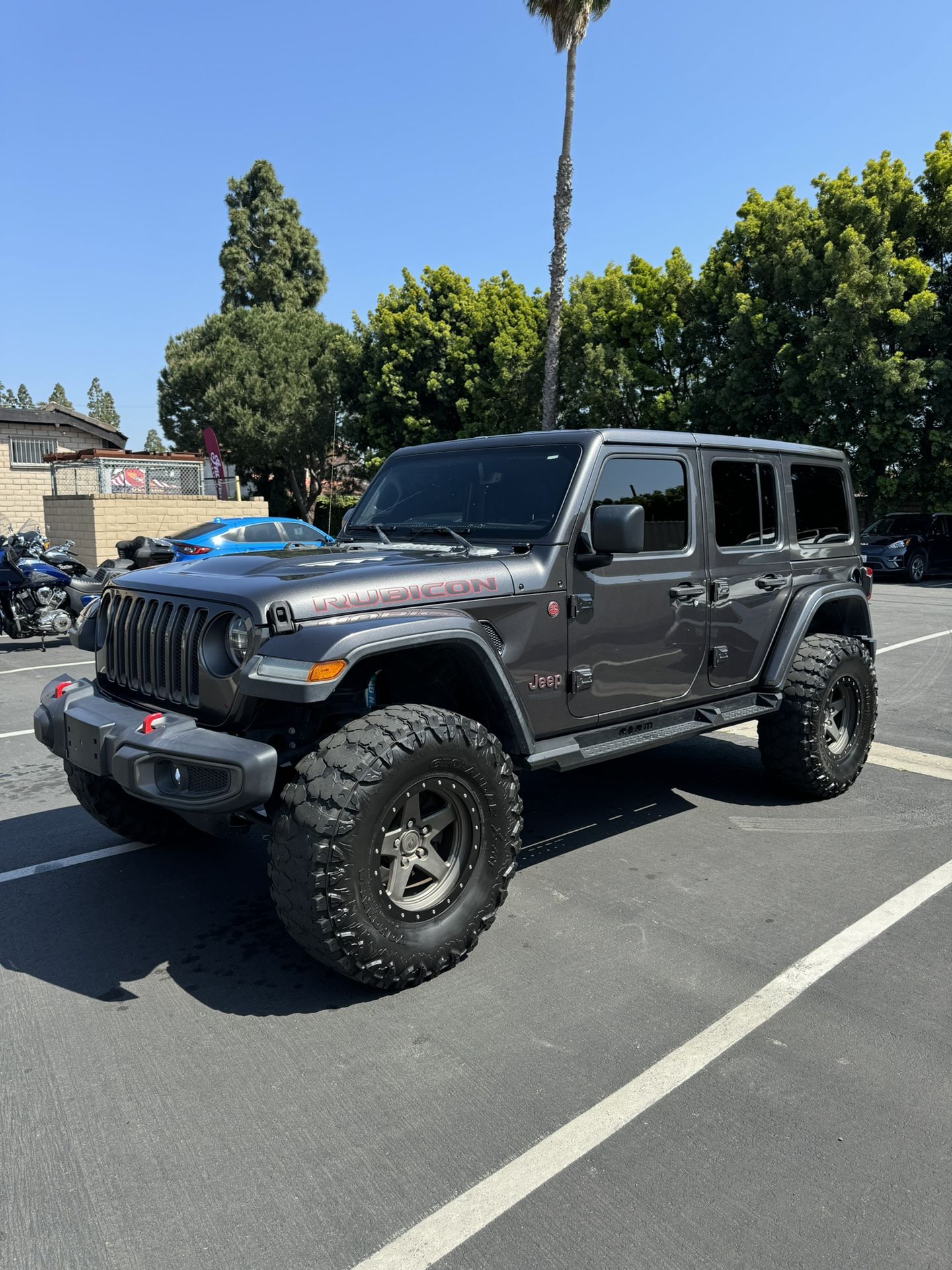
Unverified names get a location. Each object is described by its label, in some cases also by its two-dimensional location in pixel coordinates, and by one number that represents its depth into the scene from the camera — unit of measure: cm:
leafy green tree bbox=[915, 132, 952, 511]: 2169
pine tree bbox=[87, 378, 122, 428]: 15275
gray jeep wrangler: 307
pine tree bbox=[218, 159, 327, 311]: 4512
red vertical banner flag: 2479
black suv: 2039
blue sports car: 1245
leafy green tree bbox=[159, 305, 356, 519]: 3484
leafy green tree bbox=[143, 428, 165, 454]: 13756
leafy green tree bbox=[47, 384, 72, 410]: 14062
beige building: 2431
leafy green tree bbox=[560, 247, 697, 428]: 2608
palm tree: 1969
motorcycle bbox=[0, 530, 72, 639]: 1118
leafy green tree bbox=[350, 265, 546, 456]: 2952
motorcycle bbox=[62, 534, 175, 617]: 605
